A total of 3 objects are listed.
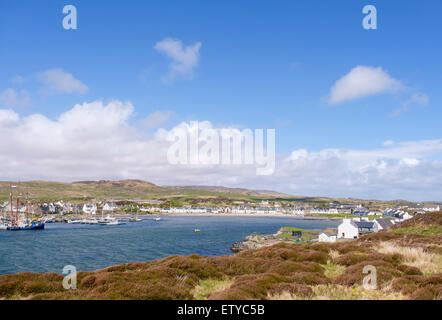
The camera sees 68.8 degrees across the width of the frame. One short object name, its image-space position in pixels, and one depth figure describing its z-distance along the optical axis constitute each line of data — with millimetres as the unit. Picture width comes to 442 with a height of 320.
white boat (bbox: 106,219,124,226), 161750
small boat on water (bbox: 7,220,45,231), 135225
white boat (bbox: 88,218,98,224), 169425
